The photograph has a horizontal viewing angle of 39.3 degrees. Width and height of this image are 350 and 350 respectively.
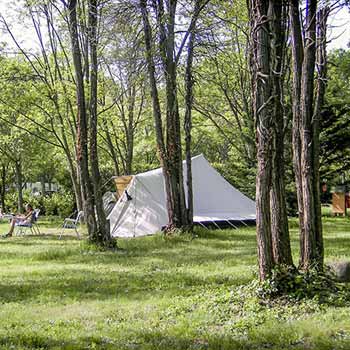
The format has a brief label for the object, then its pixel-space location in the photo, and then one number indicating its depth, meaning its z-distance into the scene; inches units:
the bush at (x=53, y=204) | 865.5
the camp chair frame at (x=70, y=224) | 487.0
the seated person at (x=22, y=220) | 510.3
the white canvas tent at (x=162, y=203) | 510.6
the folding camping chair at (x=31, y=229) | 510.6
